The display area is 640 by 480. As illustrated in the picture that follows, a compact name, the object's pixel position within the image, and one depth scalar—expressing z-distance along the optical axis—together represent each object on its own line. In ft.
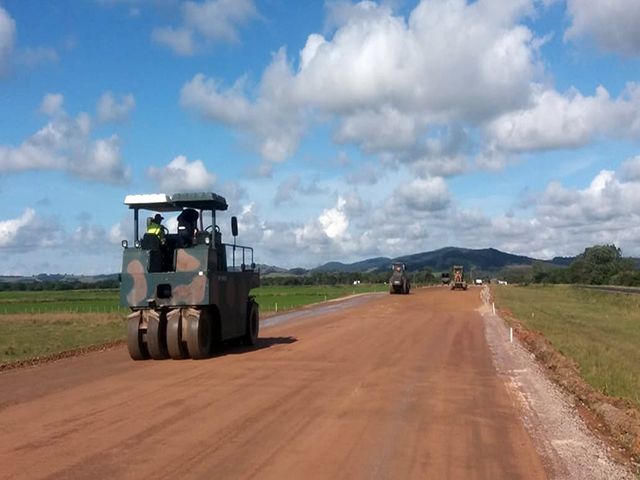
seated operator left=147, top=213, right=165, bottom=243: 59.41
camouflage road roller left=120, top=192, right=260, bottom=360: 56.95
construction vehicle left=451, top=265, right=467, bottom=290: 269.93
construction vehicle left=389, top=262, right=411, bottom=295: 219.61
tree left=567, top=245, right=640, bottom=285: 464.65
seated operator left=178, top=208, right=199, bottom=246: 61.31
